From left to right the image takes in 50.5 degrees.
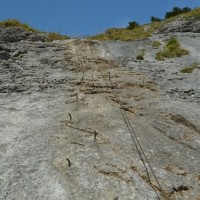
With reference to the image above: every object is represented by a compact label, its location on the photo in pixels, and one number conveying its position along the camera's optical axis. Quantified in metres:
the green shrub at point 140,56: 13.58
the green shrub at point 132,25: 22.89
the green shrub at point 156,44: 15.71
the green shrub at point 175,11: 26.49
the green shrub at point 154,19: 26.28
